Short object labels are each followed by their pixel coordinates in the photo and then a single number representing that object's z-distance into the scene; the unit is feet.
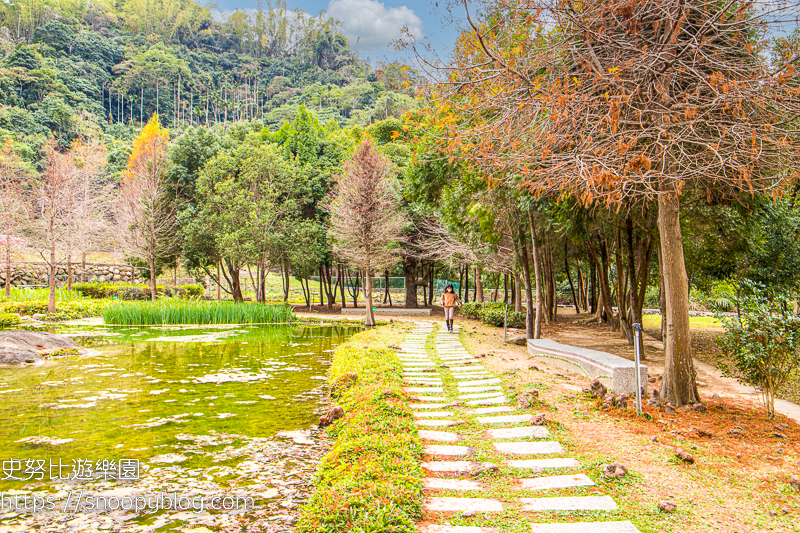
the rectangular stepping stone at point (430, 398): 18.77
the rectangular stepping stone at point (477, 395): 19.22
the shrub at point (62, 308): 53.83
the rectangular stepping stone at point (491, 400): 18.20
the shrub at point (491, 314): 54.03
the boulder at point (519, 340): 38.68
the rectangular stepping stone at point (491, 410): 16.90
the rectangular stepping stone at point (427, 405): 17.60
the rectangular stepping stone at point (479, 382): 21.64
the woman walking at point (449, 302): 48.11
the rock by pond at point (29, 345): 29.43
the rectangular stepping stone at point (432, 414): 16.40
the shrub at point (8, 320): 42.99
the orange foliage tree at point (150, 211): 70.08
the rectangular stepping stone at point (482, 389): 20.53
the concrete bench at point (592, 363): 19.25
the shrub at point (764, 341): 15.14
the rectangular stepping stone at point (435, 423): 15.27
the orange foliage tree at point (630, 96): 14.82
